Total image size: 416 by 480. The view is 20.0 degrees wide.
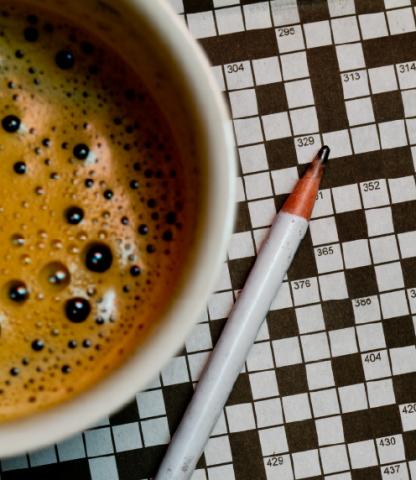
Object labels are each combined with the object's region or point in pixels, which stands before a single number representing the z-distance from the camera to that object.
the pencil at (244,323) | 0.29
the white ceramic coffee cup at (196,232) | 0.22
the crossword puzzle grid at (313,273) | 0.29
